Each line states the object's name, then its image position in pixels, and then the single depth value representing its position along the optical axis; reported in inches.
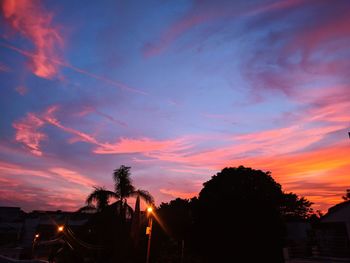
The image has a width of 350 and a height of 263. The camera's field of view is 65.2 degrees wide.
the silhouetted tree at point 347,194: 2297.7
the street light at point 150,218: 788.6
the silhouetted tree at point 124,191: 1253.8
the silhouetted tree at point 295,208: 1831.9
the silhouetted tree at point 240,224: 1182.9
